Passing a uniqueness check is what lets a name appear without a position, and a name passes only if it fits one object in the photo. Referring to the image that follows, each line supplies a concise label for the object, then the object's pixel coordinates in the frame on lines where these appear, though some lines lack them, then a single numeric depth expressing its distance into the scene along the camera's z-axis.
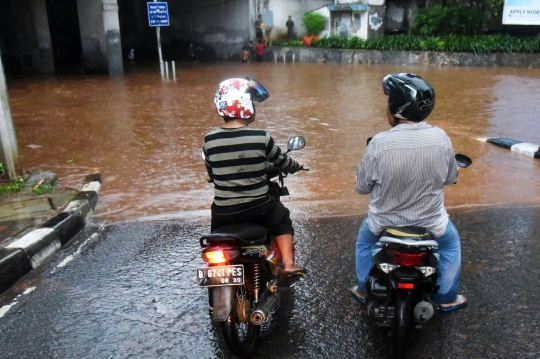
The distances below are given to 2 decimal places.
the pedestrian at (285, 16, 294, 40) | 26.81
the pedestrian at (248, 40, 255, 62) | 25.78
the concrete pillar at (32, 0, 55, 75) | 20.21
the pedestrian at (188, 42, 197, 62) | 26.81
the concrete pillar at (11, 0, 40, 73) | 20.27
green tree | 26.14
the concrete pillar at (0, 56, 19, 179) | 6.56
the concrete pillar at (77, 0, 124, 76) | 19.06
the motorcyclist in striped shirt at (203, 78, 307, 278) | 3.35
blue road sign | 17.52
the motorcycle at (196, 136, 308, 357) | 3.08
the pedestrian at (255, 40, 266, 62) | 25.30
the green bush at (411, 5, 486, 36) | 23.33
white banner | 21.83
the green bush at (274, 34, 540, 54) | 20.94
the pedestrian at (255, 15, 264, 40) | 26.00
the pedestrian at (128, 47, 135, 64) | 26.81
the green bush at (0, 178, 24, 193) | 6.52
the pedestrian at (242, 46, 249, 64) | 25.41
